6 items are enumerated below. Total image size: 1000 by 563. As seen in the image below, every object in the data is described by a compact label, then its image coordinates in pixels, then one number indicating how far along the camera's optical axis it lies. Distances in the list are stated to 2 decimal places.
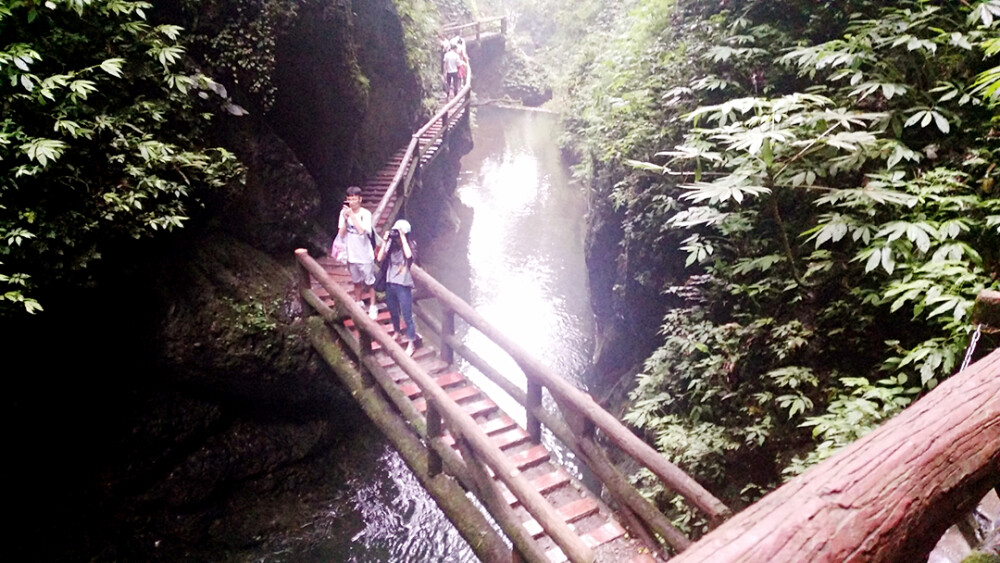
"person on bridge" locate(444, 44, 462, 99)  19.23
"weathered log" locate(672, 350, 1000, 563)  1.43
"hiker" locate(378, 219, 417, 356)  5.94
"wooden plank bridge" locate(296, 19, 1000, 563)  3.65
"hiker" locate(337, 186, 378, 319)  6.38
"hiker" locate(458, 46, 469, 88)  19.64
